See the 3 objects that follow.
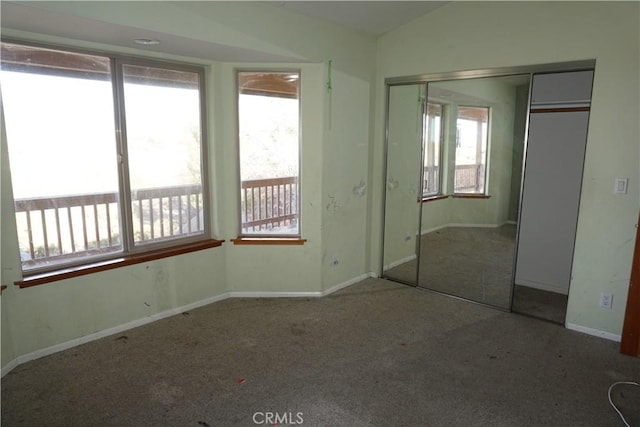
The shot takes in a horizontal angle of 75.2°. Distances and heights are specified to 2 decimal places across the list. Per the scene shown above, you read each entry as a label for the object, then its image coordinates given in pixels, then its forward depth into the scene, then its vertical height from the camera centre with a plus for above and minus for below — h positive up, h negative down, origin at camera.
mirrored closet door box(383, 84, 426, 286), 4.12 -0.33
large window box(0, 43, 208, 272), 2.72 -0.06
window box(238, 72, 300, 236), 3.68 -0.03
